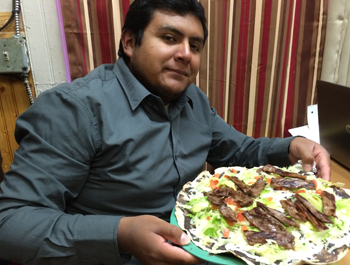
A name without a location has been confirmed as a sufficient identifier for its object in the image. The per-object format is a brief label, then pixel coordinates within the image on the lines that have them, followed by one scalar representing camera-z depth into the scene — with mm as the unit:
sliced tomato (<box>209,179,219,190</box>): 1047
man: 770
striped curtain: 1536
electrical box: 1428
